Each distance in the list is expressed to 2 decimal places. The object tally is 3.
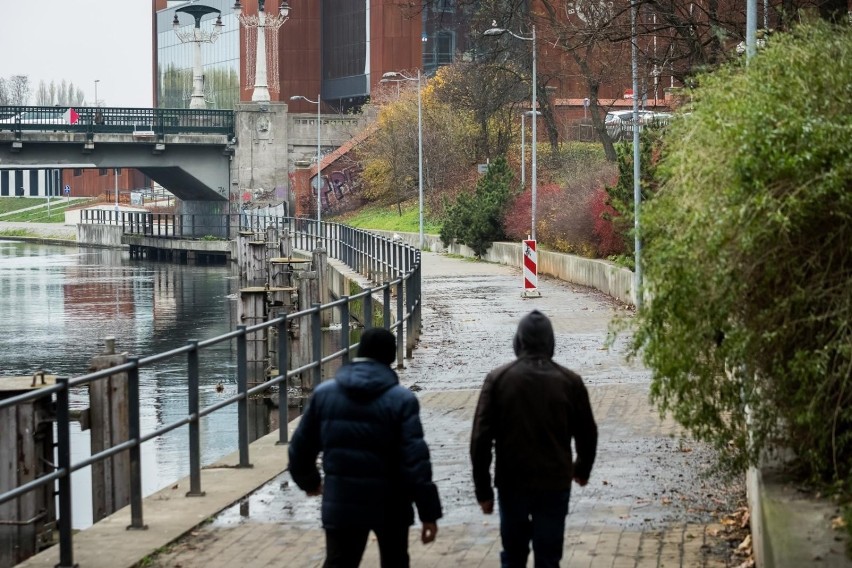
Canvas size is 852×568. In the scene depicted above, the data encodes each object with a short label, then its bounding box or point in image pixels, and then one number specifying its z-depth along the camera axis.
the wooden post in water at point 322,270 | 42.44
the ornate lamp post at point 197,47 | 85.88
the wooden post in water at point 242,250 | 50.78
